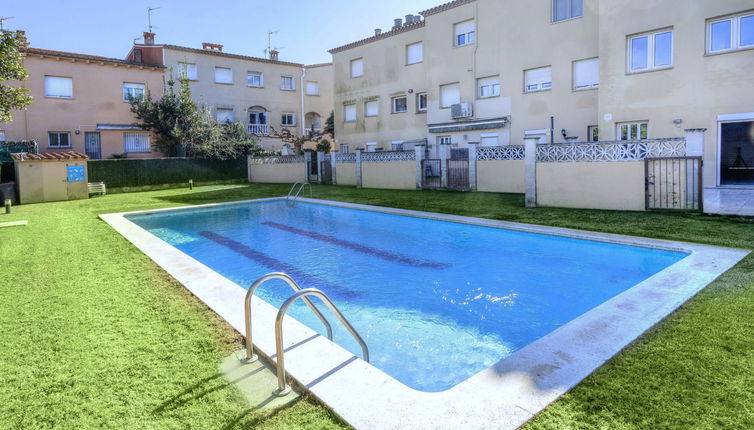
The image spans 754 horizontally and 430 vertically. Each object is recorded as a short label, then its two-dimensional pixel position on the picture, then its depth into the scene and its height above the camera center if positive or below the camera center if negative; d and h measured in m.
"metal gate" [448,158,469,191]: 20.34 -0.02
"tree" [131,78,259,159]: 27.95 +3.37
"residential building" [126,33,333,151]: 31.78 +7.11
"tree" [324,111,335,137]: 36.94 +3.97
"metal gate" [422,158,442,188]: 21.79 +0.06
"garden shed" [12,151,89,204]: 19.22 +0.33
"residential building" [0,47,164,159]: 26.16 +4.70
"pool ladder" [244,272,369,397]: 3.41 -1.25
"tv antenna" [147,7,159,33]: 32.44 +11.73
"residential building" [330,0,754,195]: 16.31 +4.40
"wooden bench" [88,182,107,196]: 22.65 -0.25
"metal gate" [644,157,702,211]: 11.56 -0.38
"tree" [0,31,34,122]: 12.19 +3.07
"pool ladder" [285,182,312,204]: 19.62 -0.82
